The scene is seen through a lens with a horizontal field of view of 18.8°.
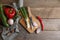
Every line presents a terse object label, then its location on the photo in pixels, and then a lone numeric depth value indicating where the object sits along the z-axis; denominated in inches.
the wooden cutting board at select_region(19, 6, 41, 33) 51.8
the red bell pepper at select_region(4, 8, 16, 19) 50.1
